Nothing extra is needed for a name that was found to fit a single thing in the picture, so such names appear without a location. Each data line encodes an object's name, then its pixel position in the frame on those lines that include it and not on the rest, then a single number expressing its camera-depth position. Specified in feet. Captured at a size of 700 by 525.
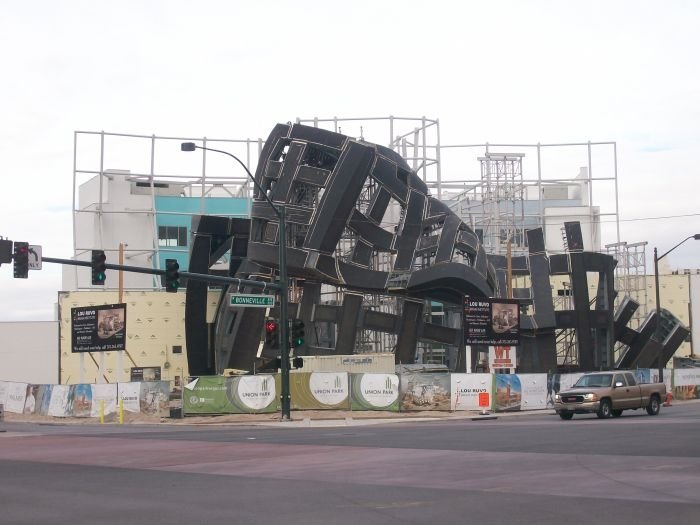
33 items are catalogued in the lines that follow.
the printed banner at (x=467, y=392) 148.25
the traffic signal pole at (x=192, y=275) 112.68
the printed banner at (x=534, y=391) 152.97
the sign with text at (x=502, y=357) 157.07
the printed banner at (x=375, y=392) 146.30
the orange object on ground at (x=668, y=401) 158.81
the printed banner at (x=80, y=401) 169.99
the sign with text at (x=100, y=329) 167.63
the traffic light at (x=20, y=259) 105.70
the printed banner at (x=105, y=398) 164.66
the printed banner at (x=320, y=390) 149.18
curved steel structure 183.62
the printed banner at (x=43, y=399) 180.24
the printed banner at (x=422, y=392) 146.72
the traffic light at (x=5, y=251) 104.99
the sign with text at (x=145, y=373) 235.20
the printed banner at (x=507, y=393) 148.36
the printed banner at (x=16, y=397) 188.14
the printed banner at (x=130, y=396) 161.58
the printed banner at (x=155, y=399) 159.53
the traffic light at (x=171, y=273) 118.73
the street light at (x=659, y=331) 181.47
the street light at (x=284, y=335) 137.90
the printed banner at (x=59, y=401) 174.70
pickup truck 116.88
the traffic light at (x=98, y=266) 111.14
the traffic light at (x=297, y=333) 138.21
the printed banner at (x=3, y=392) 196.44
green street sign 137.72
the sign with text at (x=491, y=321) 157.99
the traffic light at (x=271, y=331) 139.85
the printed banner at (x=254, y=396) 151.84
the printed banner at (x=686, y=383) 188.03
